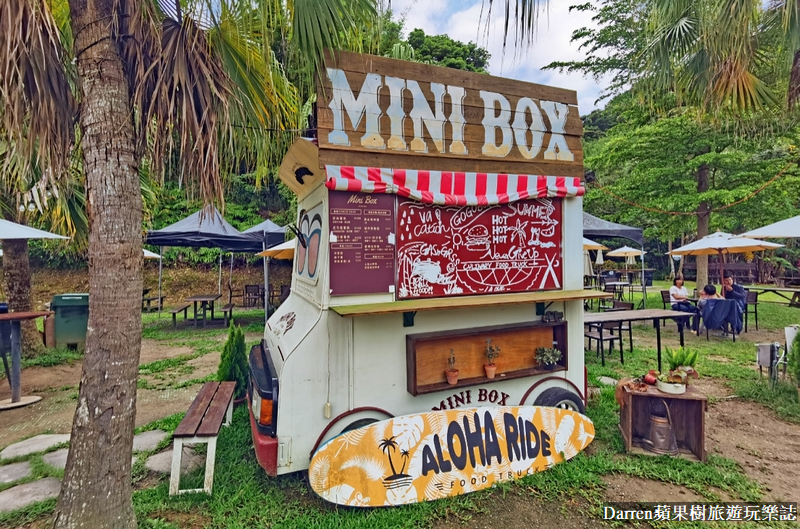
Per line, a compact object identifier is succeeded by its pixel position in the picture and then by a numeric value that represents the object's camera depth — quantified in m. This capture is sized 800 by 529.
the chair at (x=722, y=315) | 8.02
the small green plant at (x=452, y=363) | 3.43
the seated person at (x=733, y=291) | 8.72
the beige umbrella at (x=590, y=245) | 9.70
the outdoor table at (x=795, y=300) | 11.59
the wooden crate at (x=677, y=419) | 3.45
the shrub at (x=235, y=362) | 4.42
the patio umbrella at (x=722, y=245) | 9.53
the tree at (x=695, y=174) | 10.61
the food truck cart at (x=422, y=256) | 3.07
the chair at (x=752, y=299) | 9.30
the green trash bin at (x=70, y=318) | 7.48
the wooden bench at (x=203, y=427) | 2.86
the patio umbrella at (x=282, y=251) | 9.19
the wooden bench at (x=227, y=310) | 10.70
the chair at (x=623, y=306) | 7.43
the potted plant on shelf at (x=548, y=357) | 3.69
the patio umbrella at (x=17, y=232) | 5.04
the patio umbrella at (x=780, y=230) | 6.50
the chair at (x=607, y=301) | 12.24
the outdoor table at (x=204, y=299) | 10.13
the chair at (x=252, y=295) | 13.37
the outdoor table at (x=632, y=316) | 5.48
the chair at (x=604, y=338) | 6.30
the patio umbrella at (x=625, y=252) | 15.13
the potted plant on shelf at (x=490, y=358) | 3.49
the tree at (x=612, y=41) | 12.81
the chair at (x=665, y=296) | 9.87
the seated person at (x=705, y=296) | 8.59
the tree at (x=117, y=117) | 2.23
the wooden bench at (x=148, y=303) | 12.23
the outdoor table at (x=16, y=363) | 4.96
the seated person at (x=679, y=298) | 8.82
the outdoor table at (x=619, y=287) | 12.31
